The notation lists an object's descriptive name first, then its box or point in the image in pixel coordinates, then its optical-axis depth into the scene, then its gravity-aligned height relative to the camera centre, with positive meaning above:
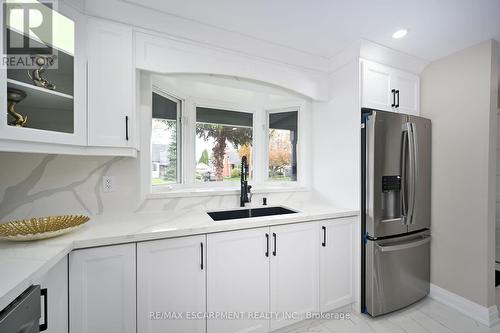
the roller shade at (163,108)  1.99 +0.57
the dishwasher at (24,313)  0.69 -0.53
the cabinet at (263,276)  1.42 -0.81
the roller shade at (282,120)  2.59 +0.57
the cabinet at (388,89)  1.92 +0.76
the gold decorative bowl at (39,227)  1.04 -0.35
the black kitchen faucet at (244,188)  2.05 -0.21
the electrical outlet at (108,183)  1.61 -0.14
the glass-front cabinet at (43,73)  1.01 +0.50
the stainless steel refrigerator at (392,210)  1.81 -0.38
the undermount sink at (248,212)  1.96 -0.46
